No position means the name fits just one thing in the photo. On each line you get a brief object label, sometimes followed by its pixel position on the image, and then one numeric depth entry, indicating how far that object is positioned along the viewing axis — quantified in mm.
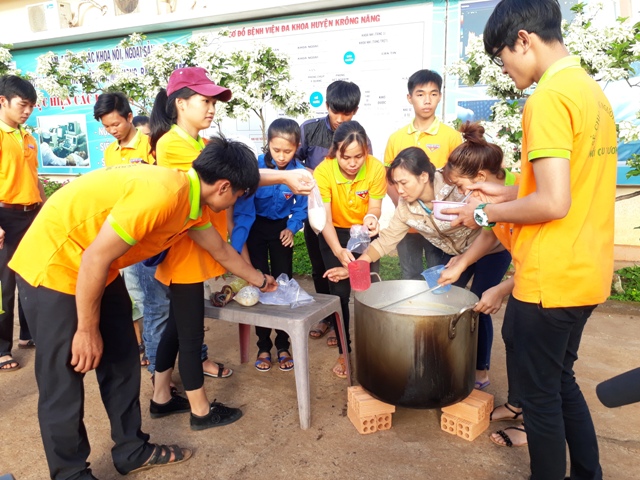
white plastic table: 2709
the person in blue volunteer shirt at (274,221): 3291
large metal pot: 2406
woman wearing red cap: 2547
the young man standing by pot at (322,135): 3621
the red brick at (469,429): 2625
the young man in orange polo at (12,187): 3658
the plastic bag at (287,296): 3004
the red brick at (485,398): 2709
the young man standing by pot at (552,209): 1598
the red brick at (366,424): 2713
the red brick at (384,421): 2748
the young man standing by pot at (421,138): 3543
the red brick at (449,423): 2689
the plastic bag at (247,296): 2936
